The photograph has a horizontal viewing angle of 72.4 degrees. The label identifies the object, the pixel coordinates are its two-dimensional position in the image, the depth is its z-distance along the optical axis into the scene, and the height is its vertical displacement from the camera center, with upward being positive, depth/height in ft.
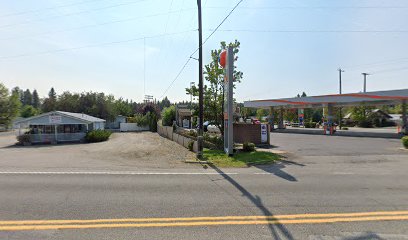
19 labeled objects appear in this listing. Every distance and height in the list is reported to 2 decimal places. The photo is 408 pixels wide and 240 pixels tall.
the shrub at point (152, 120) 177.74 -2.25
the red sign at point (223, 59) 52.60 +10.99
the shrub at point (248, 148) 54.65 -6.33
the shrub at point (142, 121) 183.98 -2.87
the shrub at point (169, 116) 178.70 +0.25
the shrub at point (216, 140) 61.66 -5.57
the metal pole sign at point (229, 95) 50.21 +3.70
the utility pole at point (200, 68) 53.26 +9.24
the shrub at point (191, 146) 63.93 -6.83
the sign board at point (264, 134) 72.59 -4.80
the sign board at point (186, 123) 168.99 -4.10
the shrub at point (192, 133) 79.59 -5.06
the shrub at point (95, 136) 102.98 -7.05
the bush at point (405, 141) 57.87 -5.60
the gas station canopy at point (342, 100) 96.33 +6.23
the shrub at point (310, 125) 186.09 -6.60
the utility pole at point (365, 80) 216.51 +26.48
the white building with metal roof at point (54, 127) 100.94 -3.59
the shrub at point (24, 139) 95.91 -7.32
